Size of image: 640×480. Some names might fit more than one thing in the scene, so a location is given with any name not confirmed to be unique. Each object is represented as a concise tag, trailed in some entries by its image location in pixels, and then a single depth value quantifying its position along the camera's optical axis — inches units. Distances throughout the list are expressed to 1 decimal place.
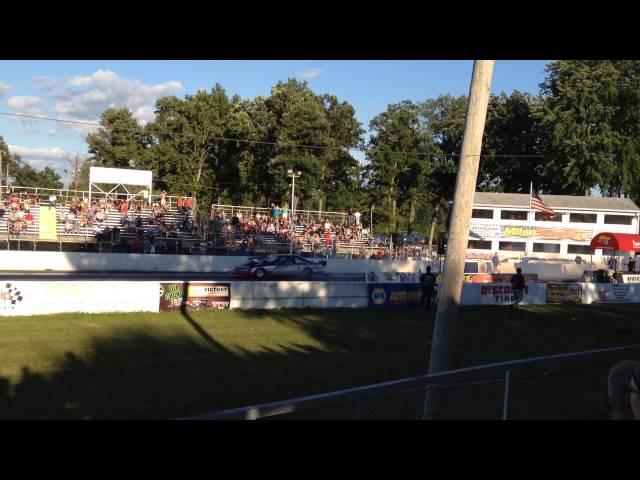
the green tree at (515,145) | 3139.8
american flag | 1723.7
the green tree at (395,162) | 2581.2
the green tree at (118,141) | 2652.6
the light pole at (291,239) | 1705.6
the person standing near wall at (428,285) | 1019.3
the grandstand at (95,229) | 1423.5
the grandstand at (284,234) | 1716.3
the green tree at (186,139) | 2650.1
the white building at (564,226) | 2373.3
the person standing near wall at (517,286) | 1092.5
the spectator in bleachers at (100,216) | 1568.7
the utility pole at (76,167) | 3566.9
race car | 1390.3
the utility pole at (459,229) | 317.1
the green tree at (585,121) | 2746.1
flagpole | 2363.4
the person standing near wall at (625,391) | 151.0
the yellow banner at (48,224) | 1425.9
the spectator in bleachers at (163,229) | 1598.2
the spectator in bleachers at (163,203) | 1765.3
